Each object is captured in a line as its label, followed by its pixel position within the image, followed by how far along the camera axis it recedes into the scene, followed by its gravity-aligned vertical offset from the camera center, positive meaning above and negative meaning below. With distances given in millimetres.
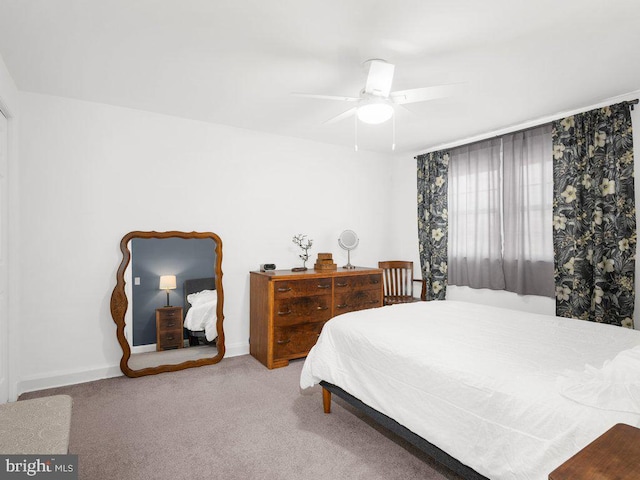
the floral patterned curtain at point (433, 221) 4484 +283
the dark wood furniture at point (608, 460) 751 -507
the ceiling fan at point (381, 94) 2260 +1002
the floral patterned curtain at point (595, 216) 2947 +221
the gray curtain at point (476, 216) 3949 +306
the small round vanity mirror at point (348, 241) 4434 +24
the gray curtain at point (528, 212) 3508 +306
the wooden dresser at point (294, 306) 3547 -676
